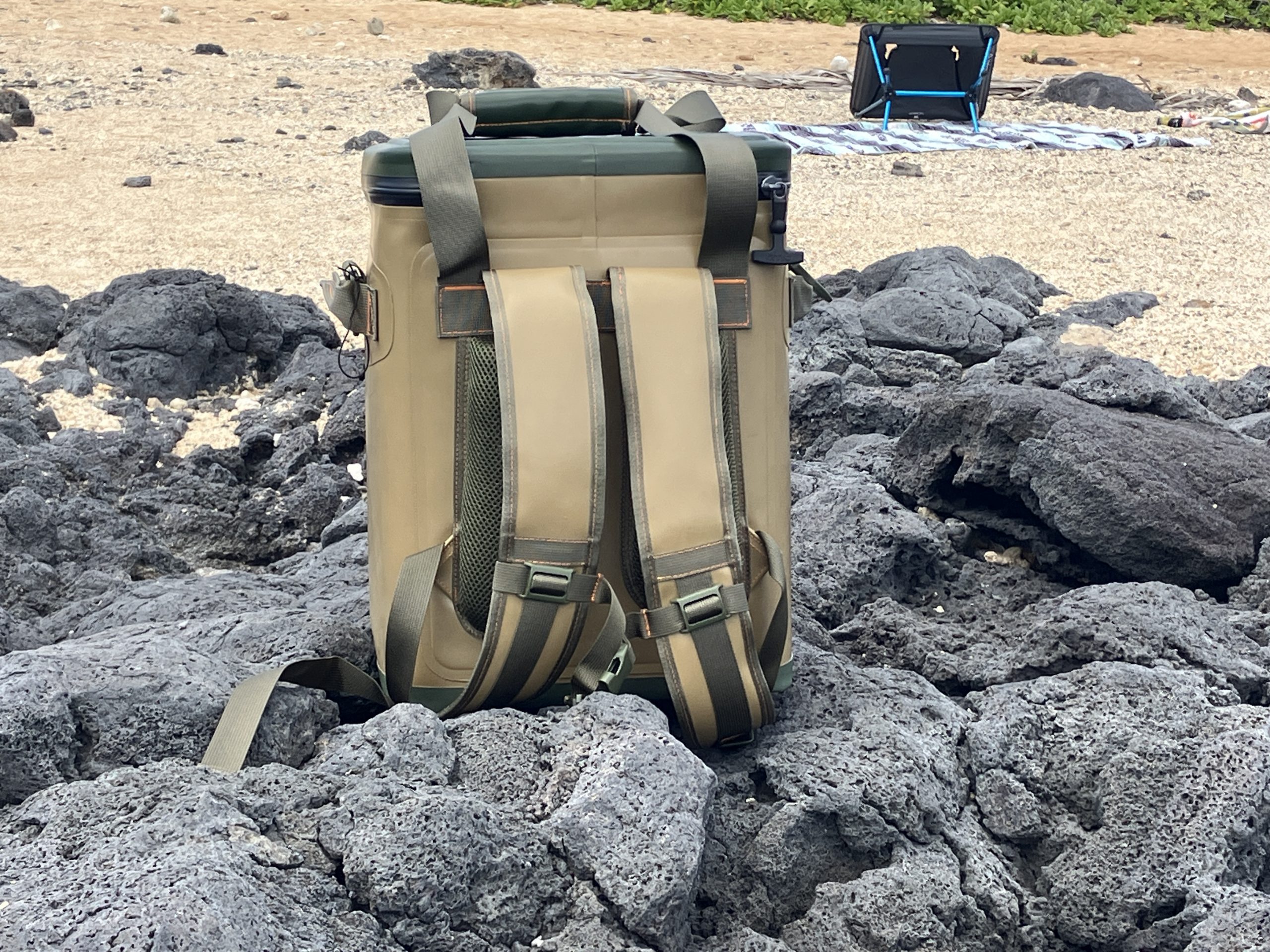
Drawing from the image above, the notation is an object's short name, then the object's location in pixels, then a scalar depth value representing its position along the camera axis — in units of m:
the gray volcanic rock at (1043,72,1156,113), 12.12
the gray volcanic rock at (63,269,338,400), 4.71
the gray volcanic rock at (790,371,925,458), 4.12
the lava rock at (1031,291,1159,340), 5.36
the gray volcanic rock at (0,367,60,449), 4.03
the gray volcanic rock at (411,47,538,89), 11.68
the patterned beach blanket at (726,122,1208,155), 10.01
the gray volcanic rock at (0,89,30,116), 9.83
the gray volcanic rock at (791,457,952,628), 2.91
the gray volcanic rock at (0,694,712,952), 1.52
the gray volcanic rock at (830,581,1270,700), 2.44
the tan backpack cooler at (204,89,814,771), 2.05
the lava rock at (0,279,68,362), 4.98
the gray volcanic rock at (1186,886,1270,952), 1.77
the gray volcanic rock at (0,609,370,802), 1.91
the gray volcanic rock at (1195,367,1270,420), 4.35
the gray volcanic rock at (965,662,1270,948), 1.93
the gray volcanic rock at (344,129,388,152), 9.41
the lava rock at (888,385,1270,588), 2.94
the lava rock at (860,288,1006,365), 4.91
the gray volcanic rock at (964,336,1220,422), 3.51
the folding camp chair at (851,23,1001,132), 10.91
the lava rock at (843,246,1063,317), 5.41
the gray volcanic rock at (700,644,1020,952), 1.86
